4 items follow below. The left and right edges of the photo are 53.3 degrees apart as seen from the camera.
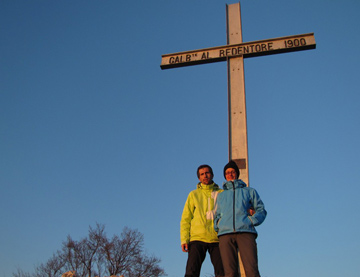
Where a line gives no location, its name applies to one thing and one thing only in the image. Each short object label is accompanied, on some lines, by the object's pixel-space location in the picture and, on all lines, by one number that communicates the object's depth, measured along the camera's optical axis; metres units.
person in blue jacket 3.56
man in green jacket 3.90
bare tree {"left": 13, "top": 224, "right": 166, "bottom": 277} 29.94
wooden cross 5.46
